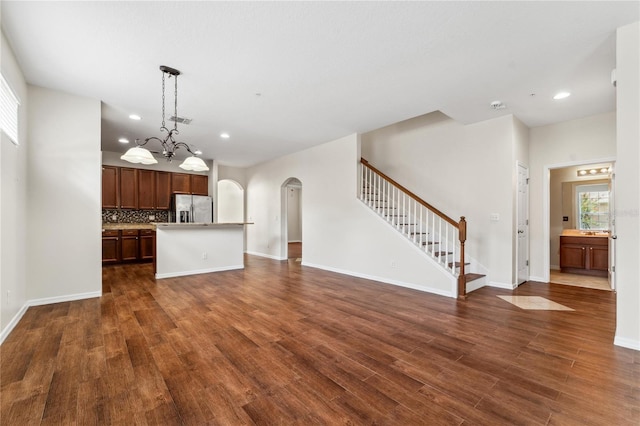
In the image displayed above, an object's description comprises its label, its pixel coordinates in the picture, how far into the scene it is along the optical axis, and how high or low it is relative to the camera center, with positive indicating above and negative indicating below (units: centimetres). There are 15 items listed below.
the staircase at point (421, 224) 425 -21
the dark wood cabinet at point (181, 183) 775 +86
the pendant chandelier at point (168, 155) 320 +79
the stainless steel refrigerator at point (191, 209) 761 +12
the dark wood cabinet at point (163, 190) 752 +63
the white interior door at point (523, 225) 479 -22
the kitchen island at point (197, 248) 531 -71
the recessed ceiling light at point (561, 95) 373 +159
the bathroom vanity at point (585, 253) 544 -82
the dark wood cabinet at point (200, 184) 802 +84
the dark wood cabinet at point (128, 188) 702 +65
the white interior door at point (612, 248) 444 -60
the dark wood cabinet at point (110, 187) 677 +65
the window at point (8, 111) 265 +105
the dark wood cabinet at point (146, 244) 702 -78
